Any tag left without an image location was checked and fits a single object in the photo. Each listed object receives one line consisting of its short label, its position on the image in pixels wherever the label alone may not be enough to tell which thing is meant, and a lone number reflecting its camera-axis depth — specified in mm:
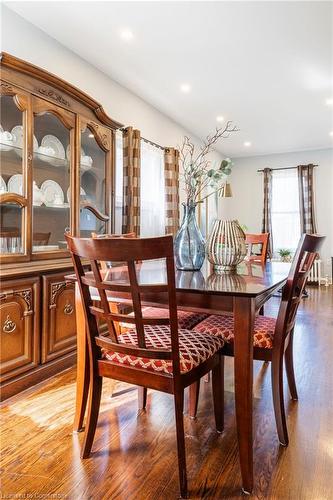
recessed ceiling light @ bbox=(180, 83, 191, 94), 3695
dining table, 1212
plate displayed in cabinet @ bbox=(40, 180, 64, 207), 2334
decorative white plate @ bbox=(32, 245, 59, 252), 2172
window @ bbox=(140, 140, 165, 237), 4191
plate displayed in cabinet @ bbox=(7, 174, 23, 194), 2074
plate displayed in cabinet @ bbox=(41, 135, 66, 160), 2326
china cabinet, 1941
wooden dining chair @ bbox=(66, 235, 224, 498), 1079
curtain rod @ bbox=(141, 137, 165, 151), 4098
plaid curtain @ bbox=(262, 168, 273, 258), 7047
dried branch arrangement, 1843
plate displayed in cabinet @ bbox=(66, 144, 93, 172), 2619
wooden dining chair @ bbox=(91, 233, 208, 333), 1843
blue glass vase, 1825
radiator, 6439
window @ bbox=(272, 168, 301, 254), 6883
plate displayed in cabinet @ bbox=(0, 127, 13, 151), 2037
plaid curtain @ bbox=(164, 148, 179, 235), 4465
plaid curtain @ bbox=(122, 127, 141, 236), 3617
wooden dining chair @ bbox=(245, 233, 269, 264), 2734
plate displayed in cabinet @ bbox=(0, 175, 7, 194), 2004
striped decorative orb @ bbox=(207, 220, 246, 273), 1758
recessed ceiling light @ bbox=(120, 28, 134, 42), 2660
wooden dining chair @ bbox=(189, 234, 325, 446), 1420
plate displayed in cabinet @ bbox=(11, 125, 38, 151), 2082
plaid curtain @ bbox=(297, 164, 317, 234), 6570
